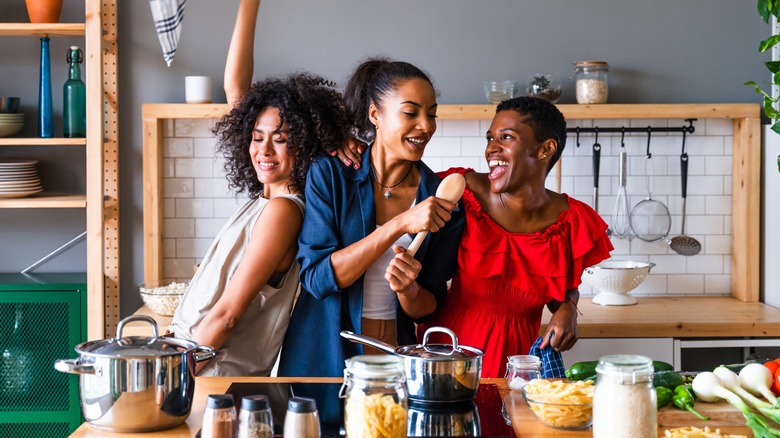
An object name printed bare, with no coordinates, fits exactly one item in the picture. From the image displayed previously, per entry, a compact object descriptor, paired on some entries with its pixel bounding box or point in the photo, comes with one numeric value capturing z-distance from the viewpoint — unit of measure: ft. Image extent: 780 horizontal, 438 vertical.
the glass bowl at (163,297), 12.89
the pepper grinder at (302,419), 5.38
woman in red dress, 9.14
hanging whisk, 14.93
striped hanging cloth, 11.82
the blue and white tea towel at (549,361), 9.04
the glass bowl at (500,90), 14.02
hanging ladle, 14.96
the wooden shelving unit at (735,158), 14.03
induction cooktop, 6.21
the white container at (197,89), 14.05
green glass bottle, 13.94
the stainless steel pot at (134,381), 5.95
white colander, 13.78
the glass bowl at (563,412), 6.26
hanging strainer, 14.94
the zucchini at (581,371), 7.34
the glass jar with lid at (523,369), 7.11
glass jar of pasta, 5.49
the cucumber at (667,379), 6.86
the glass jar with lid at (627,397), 5.52
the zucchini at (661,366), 7.43
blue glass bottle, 14.10
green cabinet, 13.67
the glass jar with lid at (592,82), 14.08
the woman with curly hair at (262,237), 8.33
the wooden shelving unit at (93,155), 13.50
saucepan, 6.51
